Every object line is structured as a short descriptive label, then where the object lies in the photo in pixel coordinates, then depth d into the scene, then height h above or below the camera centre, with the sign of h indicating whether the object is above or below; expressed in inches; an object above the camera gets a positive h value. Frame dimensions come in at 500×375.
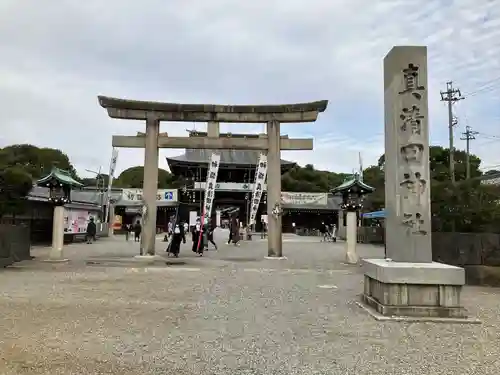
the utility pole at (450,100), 1374.3 +400.0
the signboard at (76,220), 1031.3 +6.2
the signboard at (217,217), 1705.7 +31.5
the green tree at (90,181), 2615.7 +245.4
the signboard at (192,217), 1183.9 +20.6
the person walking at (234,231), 1081.1 -12.1
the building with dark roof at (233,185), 1779.0 +156.3
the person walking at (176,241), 719.1 -25.3
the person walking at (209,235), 904.3 -18.8
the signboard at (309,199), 1792.6 +110.7
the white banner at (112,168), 1330.0 +162.3
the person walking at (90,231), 1107.3 -19.0
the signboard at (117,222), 1708.9 +6.6
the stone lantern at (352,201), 681.6 +41.6
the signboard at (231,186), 1771.7 +153.2
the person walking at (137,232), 1239.4 -21.5
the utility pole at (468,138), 1732.3 +350.5
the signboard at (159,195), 1749.5 +113.1
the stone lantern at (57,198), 629.0 +35.3
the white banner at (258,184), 1078.4 +102.5
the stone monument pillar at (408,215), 283.6 +9.6
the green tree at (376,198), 1238.3 +81.6
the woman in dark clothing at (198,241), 776.3 -27.3
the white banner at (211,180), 1057.5 +104.6
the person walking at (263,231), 1538.8 -16.5
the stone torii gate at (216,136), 696.4 +137.4
